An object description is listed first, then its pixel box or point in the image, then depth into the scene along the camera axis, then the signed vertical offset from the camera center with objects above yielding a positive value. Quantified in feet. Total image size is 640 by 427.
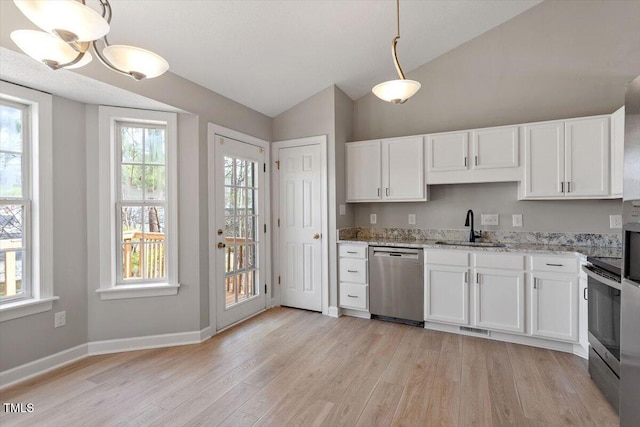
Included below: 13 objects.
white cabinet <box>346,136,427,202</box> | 11.67 +1.61
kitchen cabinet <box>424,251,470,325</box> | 10.18 -2.53
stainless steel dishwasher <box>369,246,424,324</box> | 10.91 -2.56
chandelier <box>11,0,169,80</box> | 3.40 +2.19
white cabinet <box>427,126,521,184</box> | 10.30 +1.90
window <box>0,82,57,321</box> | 7.66 +0.23
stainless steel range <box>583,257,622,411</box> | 6.35 -2.49
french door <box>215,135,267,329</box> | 10.85 -0.69
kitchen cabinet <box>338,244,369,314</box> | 11.82 -2.50
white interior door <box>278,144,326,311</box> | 12.57 -0.59
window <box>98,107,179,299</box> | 9.13 +0.27
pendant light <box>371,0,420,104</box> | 6.41 +2.53
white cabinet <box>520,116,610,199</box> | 9.22 +1.59
